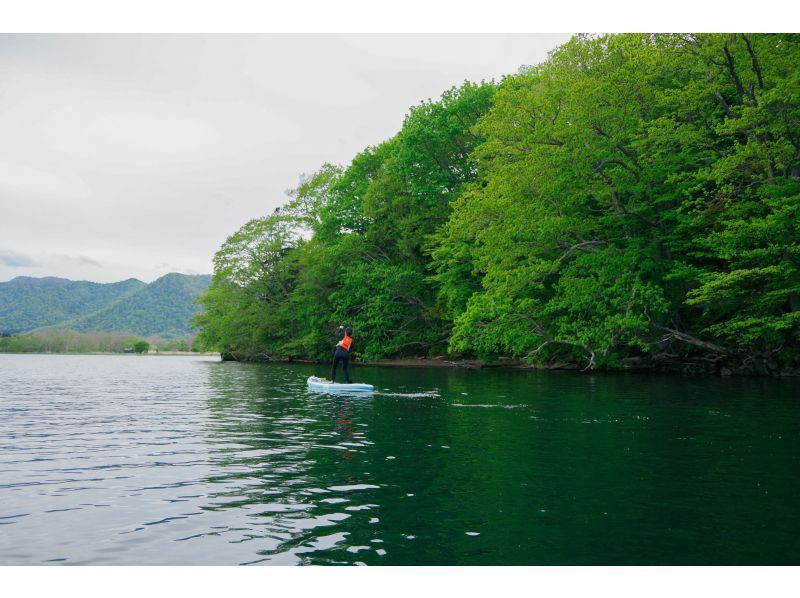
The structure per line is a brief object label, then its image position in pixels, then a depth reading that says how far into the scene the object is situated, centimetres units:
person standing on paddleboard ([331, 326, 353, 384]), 2545
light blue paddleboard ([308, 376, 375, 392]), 2489
